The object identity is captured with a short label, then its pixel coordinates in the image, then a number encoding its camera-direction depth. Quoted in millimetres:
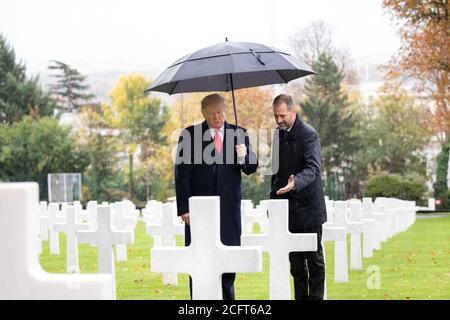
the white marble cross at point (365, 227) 13273
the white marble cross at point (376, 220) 15766
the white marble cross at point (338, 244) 10672
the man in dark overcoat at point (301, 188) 8219
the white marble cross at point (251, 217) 14722
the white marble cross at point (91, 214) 15173
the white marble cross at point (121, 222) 15188
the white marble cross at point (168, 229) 11664
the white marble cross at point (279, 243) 7070
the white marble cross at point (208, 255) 5055
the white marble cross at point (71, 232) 13249
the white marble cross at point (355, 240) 13227
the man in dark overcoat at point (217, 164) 7910
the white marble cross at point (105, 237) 8328
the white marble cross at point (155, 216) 14466
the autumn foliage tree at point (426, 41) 38469
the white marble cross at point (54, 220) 18000
